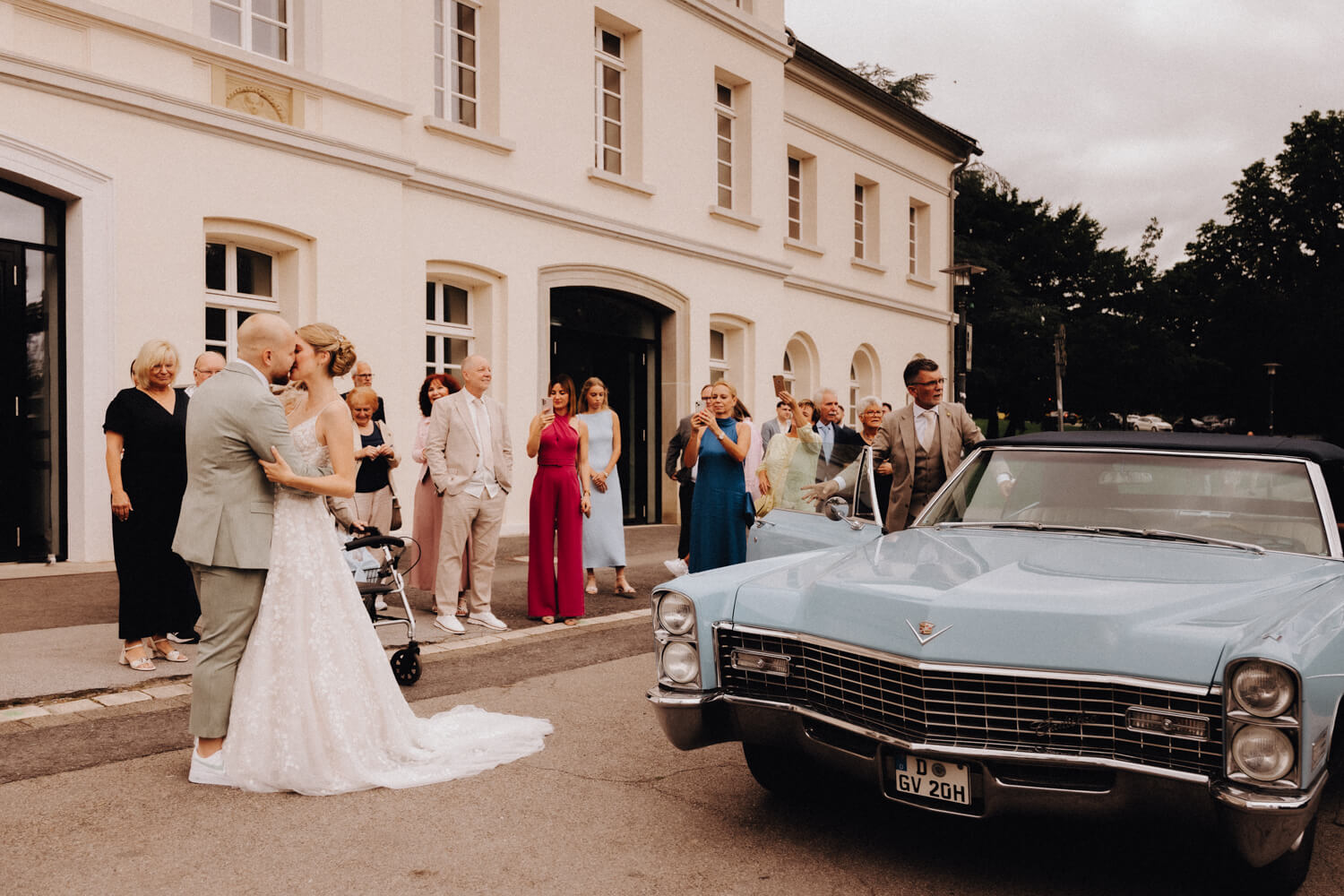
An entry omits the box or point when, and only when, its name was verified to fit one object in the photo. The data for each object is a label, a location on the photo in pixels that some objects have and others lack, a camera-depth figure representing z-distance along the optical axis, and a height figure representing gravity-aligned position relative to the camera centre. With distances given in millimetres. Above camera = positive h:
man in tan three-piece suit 6848 -4
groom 4352 -252
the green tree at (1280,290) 43875 +6484
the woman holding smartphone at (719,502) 8367 -448
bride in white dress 4387 -950
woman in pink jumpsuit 8562 -592
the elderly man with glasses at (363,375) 9617 +650
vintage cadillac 2904 -629
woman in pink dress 8867 -714
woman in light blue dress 9539 -348
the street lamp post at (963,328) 23000 +2537
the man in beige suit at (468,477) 8117 -233
